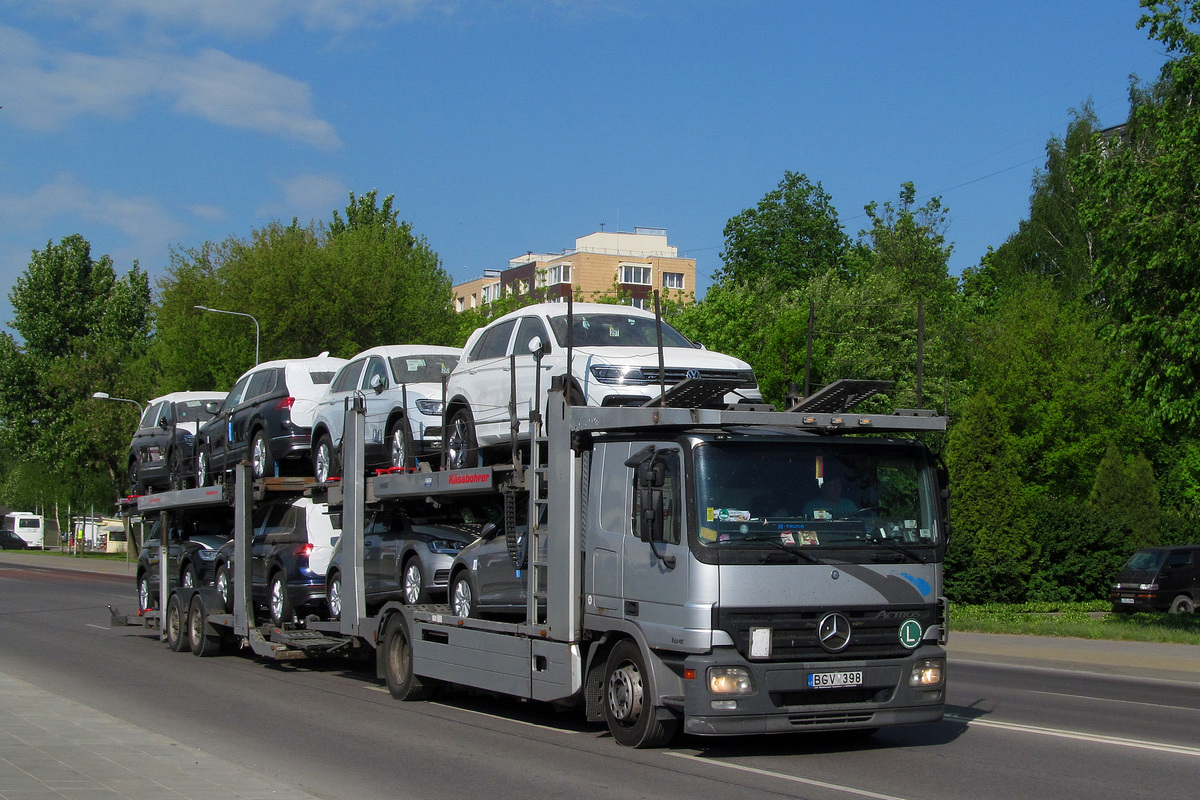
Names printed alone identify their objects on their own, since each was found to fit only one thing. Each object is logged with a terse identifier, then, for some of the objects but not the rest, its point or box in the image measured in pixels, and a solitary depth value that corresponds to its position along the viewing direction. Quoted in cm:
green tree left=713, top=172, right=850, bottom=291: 6412
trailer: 823
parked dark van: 2627
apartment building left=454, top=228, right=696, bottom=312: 9500
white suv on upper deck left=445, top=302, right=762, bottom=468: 1073
